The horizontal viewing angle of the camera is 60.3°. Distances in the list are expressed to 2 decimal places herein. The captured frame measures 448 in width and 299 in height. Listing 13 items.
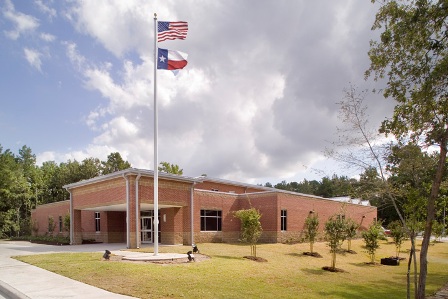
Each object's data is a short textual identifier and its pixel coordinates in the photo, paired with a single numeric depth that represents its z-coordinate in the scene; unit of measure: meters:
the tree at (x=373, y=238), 24.64
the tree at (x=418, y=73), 8.67
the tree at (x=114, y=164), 62.12
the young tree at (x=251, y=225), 21.64
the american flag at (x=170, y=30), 18.73
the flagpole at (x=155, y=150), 18.78
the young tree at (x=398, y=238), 25.98
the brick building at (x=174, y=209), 24.84
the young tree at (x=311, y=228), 25.88
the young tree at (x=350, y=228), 21.20
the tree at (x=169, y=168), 55.59
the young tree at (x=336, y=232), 20.57
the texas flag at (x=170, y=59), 18.86
